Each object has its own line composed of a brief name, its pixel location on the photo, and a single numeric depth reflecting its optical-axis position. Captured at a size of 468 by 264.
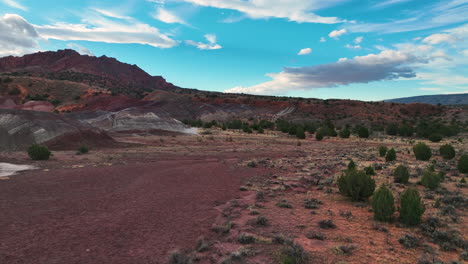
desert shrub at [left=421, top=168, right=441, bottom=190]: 12.66
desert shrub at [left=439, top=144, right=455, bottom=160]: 20.91
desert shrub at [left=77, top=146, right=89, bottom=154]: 22.66
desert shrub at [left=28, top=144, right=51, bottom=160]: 18.76
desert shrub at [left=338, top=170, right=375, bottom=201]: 11.44
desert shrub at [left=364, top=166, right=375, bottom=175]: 15.29
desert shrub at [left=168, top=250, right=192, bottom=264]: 6.10
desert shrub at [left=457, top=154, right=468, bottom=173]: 16.00
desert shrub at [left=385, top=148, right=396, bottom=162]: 20.20
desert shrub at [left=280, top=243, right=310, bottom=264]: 6.20
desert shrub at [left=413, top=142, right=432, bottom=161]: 20.80
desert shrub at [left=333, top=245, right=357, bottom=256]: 6.75
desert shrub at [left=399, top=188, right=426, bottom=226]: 8.55
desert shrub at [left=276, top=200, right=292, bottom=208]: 10.44
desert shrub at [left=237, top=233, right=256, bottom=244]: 7.27
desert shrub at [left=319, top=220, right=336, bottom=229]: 8.50
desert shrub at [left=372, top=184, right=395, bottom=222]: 8.81
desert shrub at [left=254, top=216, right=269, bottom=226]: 8.55
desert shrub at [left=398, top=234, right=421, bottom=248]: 7.23
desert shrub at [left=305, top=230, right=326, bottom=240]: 7.58
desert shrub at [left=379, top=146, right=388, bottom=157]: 22.36
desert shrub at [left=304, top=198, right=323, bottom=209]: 10.49
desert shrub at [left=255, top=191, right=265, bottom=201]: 11.55
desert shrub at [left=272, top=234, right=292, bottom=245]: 7.13
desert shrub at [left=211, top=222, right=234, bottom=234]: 7.89
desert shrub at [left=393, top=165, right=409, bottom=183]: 13.83
